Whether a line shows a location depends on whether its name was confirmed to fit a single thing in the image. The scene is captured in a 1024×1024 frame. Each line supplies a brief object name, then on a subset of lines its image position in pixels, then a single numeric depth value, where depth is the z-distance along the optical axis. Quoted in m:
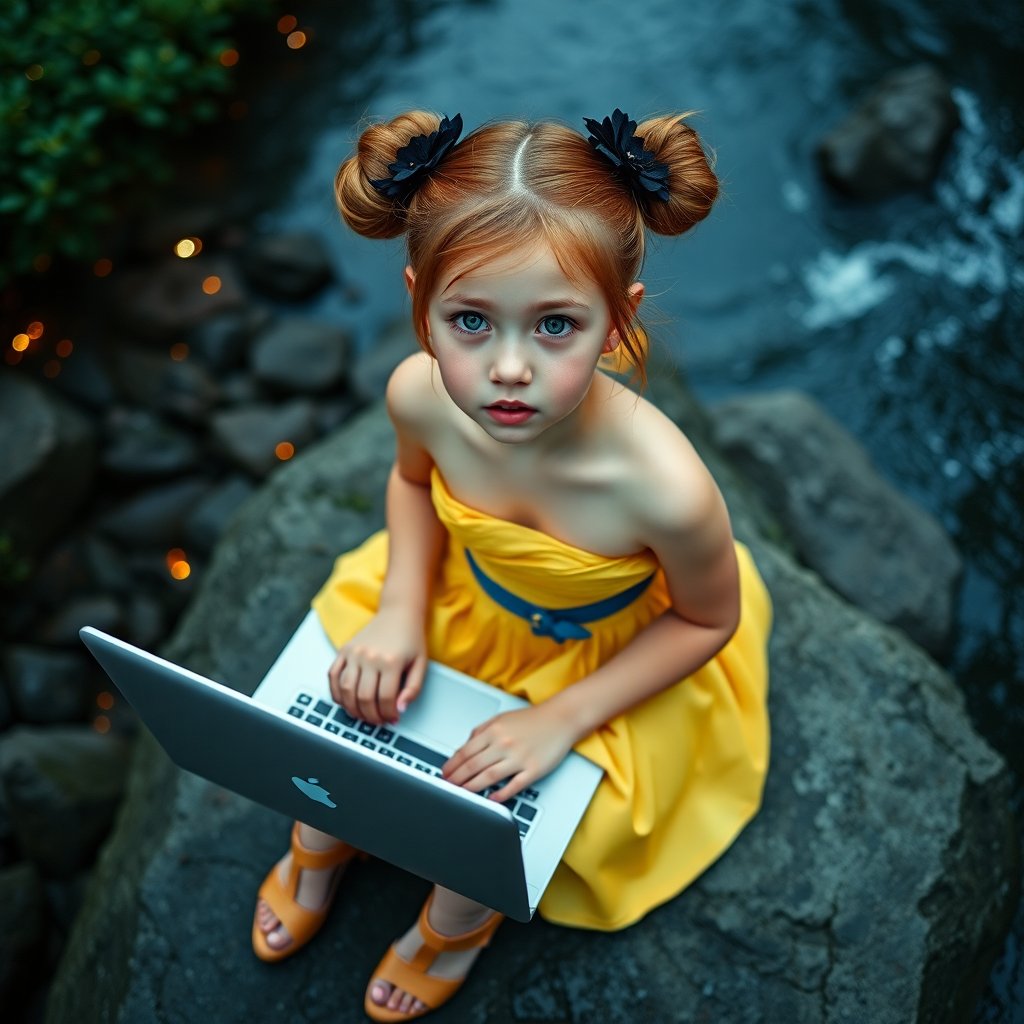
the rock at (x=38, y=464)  2.84
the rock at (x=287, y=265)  3.43
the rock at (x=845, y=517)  2.72
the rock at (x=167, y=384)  3.20
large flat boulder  1.83
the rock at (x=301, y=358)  3.23
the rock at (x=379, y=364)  3.16
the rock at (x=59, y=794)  2.43
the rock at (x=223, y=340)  3.28
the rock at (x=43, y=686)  2.75
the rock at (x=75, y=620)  2.88
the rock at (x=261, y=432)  3.08
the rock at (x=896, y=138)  3.44
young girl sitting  1.31
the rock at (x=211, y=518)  3.02
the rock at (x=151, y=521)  3.07
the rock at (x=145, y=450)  3.10
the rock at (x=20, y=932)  2.26
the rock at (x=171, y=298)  3.31
